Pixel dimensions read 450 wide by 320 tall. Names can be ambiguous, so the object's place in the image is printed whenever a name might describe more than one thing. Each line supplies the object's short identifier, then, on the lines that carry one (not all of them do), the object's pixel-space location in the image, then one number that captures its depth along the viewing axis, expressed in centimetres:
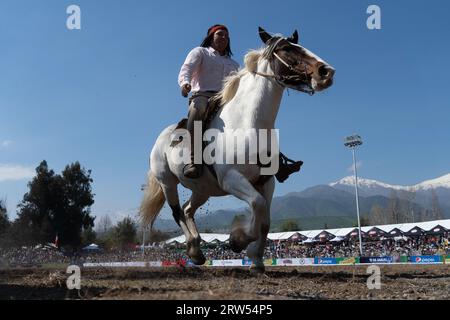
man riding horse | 732
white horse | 623
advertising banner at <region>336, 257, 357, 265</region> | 3161
